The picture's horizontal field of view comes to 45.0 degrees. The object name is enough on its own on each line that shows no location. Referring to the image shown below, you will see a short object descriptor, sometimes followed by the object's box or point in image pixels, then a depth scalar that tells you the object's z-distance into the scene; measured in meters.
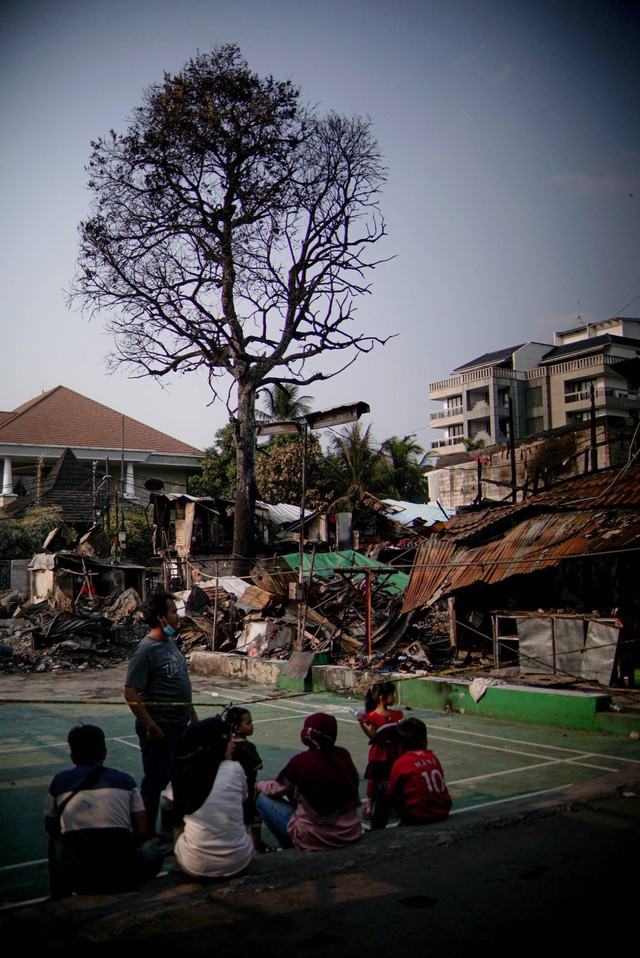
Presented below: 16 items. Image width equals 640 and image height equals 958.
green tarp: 23.62
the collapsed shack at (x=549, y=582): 12.24
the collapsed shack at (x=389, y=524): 27.42
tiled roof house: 42.53
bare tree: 26.20
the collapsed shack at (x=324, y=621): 16.50
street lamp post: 15.45
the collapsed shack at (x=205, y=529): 33.00
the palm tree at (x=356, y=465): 41.50
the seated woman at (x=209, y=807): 4.53
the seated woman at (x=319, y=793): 5.24
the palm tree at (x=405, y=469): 45.94
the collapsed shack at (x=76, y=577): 28.89
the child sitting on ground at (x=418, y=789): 5.79
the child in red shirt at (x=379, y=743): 6.18
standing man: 5.79
